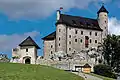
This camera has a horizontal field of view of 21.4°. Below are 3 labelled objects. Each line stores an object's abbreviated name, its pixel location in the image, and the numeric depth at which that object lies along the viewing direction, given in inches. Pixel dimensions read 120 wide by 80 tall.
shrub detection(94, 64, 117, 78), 2664.9
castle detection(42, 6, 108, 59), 3976.4
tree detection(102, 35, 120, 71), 3907.5
